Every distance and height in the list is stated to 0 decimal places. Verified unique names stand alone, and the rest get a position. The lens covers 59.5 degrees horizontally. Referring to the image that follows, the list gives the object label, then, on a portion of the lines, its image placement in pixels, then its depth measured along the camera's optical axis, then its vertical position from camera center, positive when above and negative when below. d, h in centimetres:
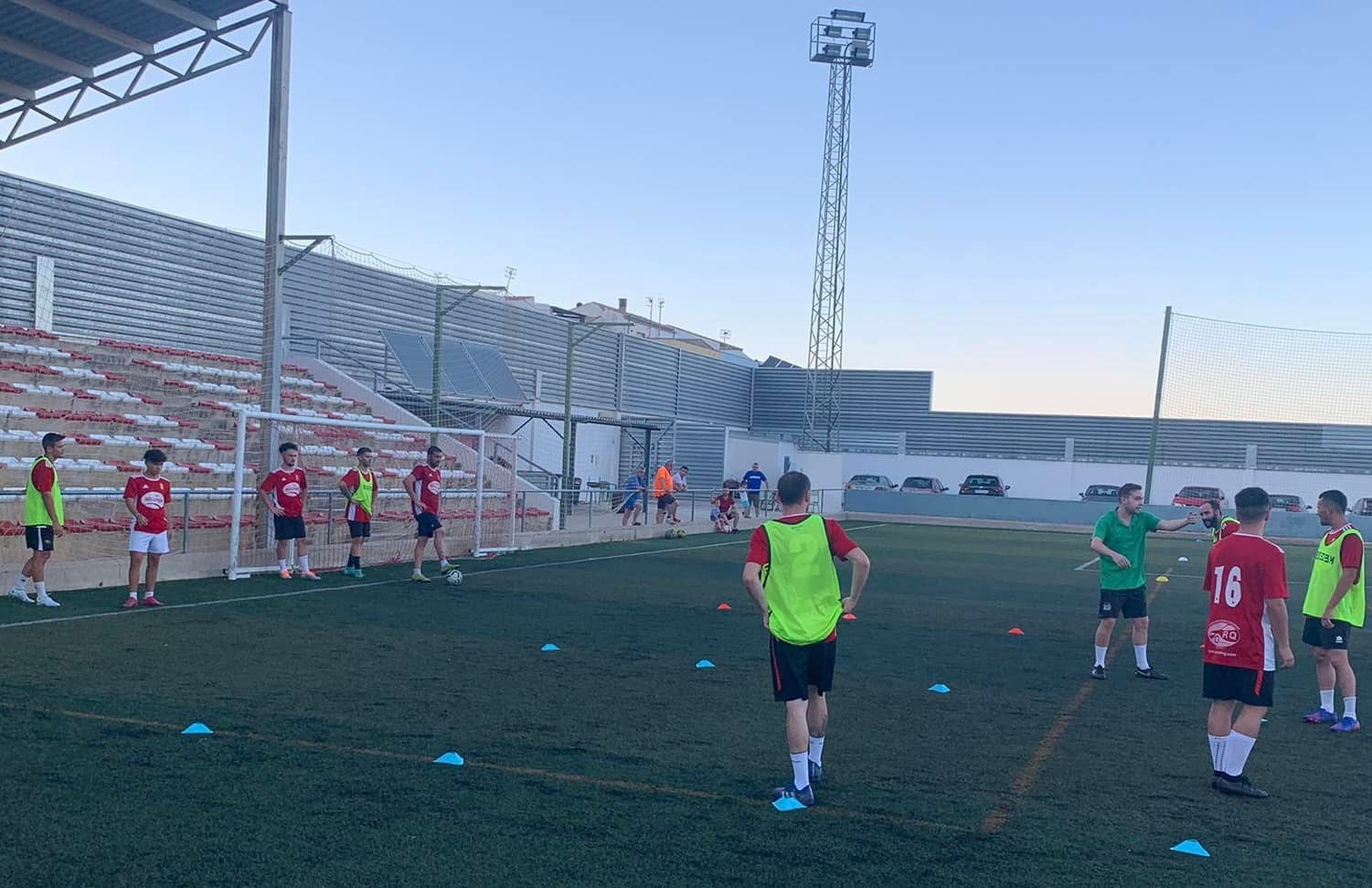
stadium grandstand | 2256 +116
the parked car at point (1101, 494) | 4381 -182
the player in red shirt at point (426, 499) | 1631 -123
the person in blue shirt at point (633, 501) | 2714 -189
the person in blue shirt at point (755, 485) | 3331 -159
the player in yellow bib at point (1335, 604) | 852 -107
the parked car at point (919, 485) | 4741 -193
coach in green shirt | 1073 -109
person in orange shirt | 2841 -172
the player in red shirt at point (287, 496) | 1522 -118
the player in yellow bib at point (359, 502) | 1612 -128
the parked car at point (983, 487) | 4594 -182
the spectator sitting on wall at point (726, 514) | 3045 -226
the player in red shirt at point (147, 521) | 1242 -130
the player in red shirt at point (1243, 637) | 676 -104
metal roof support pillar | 1697 +284
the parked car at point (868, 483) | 4853 -199
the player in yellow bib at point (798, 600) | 618 -88
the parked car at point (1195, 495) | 4197 -159
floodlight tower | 4500 +1012
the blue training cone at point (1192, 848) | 567 -189
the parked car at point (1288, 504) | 4150 -167
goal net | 1662 -141
